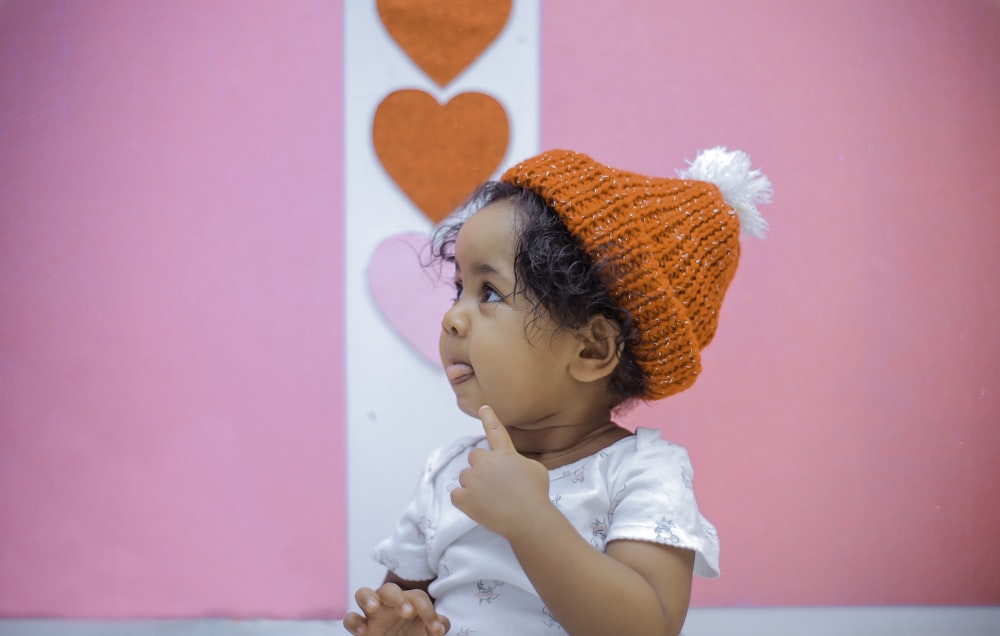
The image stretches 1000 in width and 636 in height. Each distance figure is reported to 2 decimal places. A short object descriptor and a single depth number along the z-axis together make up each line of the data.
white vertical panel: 1.17
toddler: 0.76
